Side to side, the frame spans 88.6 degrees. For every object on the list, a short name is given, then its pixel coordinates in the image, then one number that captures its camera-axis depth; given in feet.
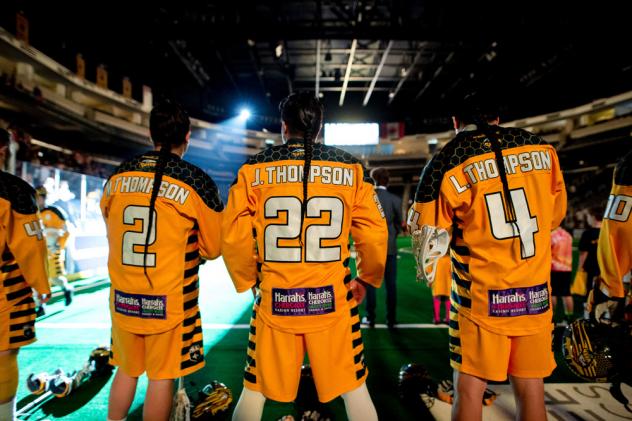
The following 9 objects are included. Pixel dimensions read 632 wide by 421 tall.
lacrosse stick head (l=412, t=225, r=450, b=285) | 5.55
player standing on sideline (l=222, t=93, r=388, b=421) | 5.39
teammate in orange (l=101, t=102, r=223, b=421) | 5.93
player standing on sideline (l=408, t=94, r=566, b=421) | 5.34
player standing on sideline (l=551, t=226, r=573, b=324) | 14.67
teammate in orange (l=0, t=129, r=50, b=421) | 6.66
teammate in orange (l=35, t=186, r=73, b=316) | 17.65
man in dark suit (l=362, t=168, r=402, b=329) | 14.52
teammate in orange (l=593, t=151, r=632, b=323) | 6.58
